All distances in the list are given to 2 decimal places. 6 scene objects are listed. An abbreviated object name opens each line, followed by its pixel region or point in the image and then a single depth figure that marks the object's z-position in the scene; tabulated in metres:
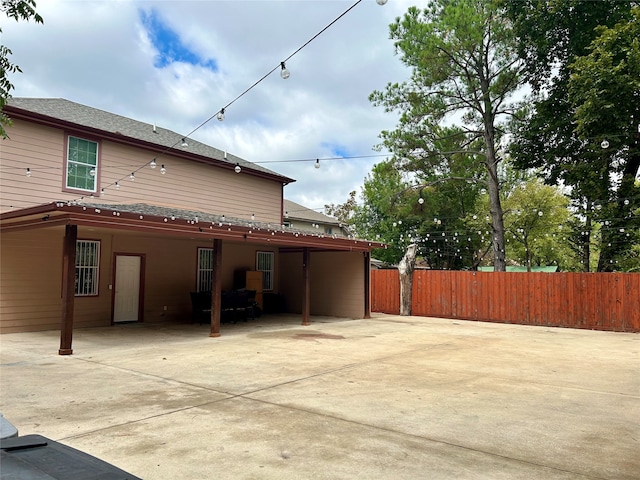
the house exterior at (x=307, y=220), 25.76
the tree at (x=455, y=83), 16.61
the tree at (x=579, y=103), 11.28
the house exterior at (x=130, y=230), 9.34
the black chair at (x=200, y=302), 11.82
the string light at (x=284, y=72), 6.20
